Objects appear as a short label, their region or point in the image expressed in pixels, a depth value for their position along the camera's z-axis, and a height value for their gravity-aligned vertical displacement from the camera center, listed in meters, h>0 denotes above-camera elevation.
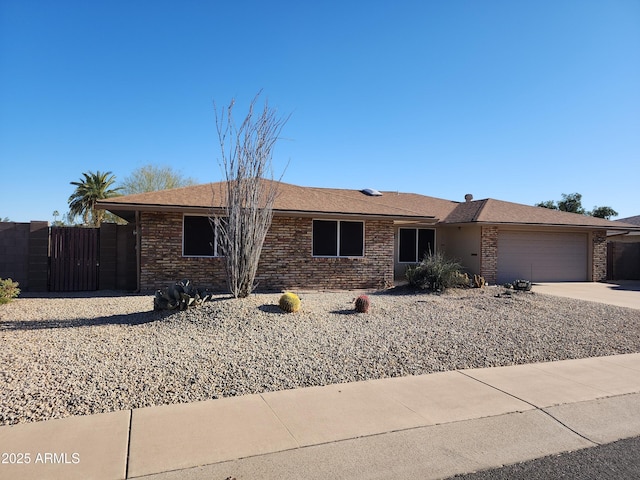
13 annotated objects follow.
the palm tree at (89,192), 35.31 +4.02
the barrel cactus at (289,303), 9.15 -1.13
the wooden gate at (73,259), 13.52 -0.43
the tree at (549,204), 45.24 +4.51
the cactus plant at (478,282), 15.36 -1.10
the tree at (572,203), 43.88 +4.47
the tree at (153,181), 32.19 +4.50
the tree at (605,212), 46.44 +3.85
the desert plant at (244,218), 9.80 +0.60
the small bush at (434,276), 13.87 -0.83
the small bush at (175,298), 8.85 -1.02
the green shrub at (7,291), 10.44 -1.09
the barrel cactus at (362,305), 9.98 -1.24
